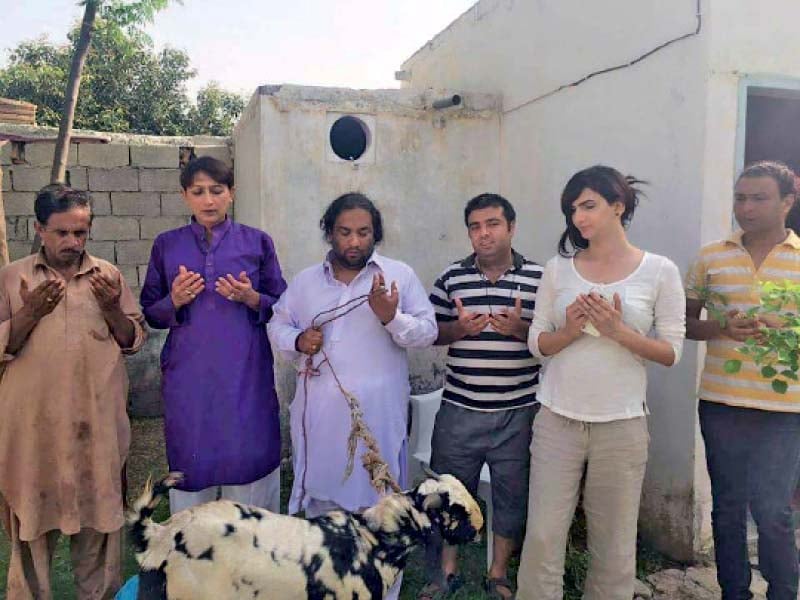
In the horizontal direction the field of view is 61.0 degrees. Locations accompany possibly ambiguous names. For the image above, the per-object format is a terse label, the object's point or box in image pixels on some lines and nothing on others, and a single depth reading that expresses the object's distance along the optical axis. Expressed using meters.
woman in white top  2.57
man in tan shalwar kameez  2.75
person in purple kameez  2.89
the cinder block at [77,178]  7.03
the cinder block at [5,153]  6.83
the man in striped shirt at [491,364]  3.02
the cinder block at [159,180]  7.21
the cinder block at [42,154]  6.97
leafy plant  2.55
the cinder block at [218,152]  7.41
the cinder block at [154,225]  7.23
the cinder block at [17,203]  6.93
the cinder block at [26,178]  6.95
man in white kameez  2.87
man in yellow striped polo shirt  2.74
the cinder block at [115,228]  7.09
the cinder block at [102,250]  7.07
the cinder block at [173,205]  7.29
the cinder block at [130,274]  7.25
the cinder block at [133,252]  7.20
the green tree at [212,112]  18.75
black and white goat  2.04
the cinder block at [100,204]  7.10
